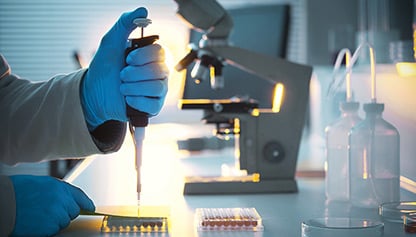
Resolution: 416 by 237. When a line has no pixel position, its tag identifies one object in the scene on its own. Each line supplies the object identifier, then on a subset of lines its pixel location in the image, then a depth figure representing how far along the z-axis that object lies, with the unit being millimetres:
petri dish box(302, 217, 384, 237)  1093
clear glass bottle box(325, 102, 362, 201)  1423
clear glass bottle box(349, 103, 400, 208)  1326
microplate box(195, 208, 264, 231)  1170
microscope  1551
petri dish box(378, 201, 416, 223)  1223
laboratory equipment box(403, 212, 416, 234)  1151
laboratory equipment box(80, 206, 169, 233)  1177
